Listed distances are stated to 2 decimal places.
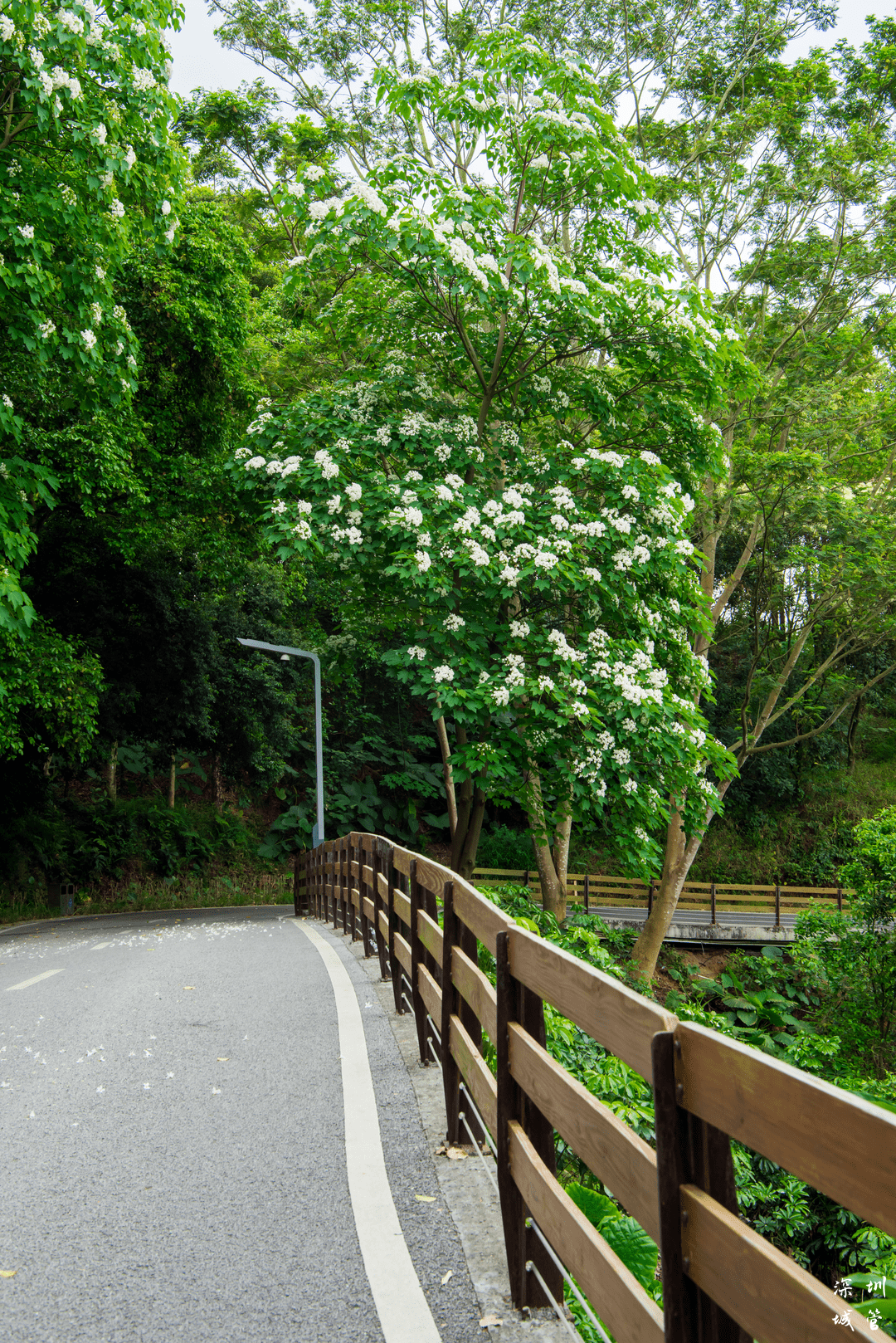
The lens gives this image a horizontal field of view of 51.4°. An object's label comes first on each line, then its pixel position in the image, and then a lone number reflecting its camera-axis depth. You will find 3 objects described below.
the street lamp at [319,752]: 20.64
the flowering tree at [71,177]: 8.71
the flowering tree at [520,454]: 10.78
